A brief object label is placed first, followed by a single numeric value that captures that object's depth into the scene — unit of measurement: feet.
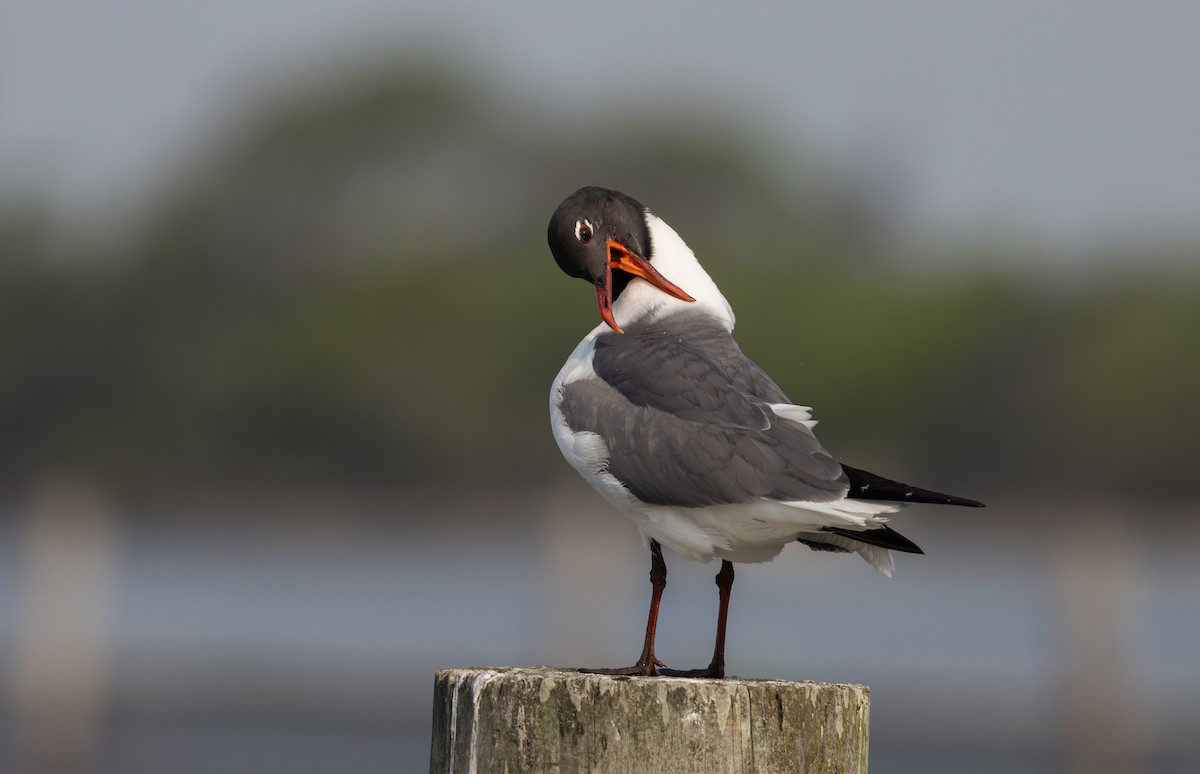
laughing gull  24.62
